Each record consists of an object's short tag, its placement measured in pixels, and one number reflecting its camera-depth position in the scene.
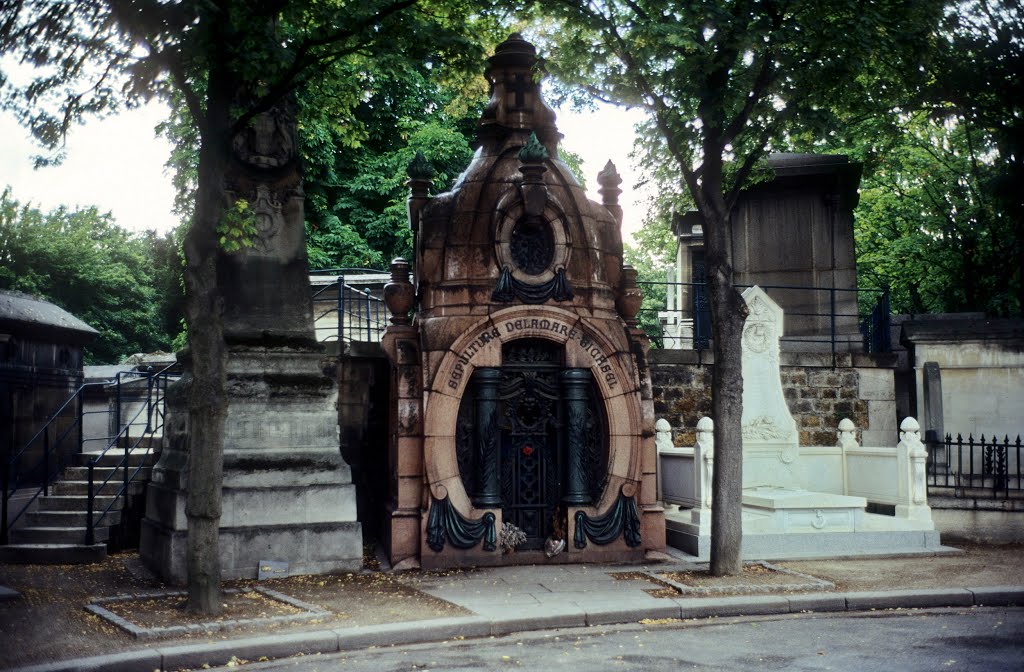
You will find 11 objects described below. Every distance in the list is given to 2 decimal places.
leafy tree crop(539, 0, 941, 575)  10.02
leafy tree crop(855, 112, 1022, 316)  24.06
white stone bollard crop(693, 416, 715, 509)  12.45
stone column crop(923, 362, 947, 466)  17.12
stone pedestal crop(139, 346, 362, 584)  10.73
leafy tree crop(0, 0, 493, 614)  8.41
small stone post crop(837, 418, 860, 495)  14.16
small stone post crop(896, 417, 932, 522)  12.98
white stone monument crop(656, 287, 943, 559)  12.38
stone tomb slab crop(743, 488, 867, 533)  12.43
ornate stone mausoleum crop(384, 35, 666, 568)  11.41
